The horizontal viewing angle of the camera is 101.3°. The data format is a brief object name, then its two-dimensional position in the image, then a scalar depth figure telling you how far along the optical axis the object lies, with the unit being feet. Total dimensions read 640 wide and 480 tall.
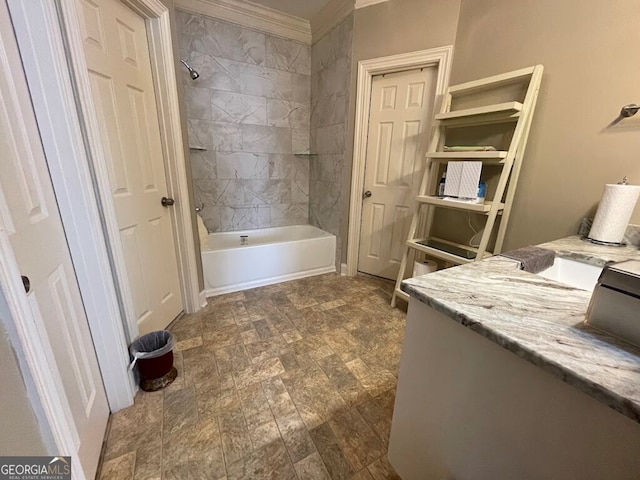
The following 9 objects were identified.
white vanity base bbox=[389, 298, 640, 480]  1.34
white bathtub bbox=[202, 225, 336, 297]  7.41
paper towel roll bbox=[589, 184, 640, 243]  3.61
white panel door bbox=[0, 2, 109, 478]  2.26
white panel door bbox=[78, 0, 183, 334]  4.02
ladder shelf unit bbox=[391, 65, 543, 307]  4.82
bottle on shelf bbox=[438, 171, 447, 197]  5.91
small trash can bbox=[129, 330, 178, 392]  4.20
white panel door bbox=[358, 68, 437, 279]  7.02
